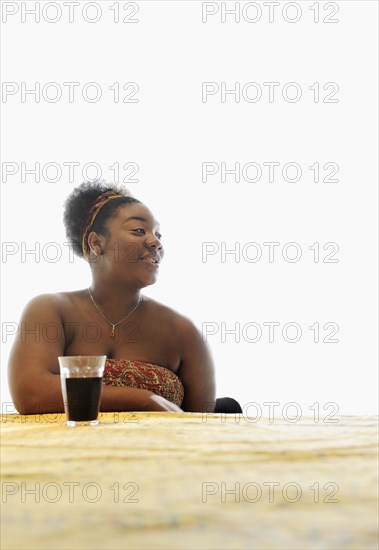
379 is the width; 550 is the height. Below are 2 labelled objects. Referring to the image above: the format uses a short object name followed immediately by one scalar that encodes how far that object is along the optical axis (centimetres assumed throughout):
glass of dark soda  83
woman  140
